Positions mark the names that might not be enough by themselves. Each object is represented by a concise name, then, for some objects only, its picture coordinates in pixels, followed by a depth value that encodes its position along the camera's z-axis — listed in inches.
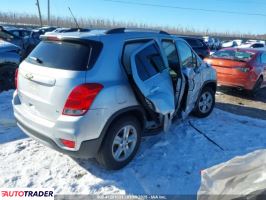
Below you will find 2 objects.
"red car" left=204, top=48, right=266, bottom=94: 245.1
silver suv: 96.0
